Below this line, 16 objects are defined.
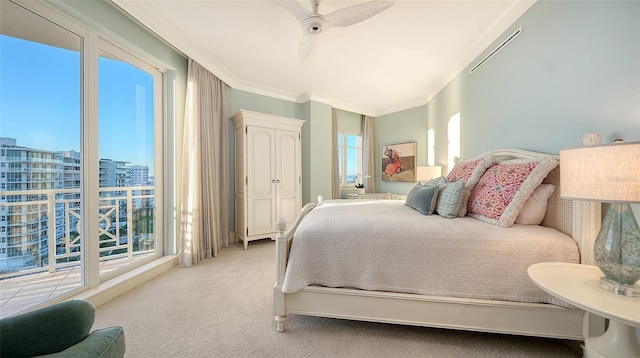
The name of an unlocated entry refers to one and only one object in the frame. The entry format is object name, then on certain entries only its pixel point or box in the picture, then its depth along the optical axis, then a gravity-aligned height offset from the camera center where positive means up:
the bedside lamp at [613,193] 0.93 -0.07
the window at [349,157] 5.18 +0.47
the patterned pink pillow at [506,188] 1.59 -0.08
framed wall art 4.70 +0.32
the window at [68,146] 1.69 +0.29
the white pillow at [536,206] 1.65 -0.20
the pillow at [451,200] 1.83 -0.18
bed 1.39 -0.58
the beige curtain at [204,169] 2.90 +0.13
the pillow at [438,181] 2.29 -0.04
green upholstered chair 0.76 -0.53
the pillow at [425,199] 1.96 -0.19
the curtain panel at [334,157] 4.87 +0.43
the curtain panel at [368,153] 5.29 +0.56
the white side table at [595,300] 0.91 -0.50
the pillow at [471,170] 2.00 +0.07
